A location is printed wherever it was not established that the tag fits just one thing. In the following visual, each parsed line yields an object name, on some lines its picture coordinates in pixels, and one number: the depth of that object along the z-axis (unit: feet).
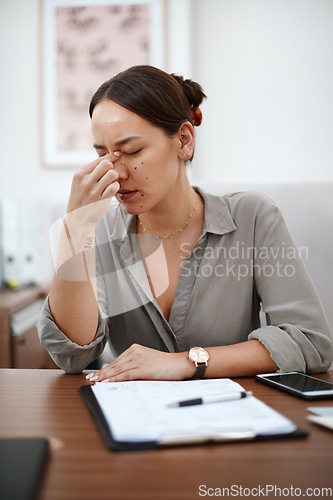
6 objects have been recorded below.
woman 2.97
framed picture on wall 8.26
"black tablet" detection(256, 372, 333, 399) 2.20
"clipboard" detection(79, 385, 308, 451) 1.59
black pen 1.92
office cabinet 5.65
